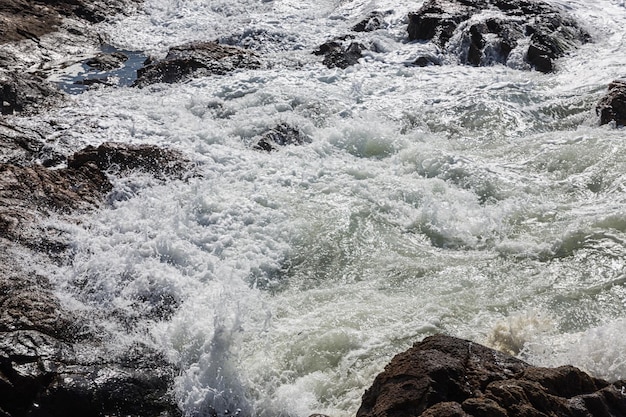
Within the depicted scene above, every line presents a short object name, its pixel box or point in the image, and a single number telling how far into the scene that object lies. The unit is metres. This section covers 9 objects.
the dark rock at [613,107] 10.39
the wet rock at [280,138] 10.50
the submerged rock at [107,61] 14.63
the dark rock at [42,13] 15.62
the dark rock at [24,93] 10.45
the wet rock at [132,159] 8.98
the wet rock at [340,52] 14.46
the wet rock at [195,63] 13.52
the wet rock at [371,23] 16.45
